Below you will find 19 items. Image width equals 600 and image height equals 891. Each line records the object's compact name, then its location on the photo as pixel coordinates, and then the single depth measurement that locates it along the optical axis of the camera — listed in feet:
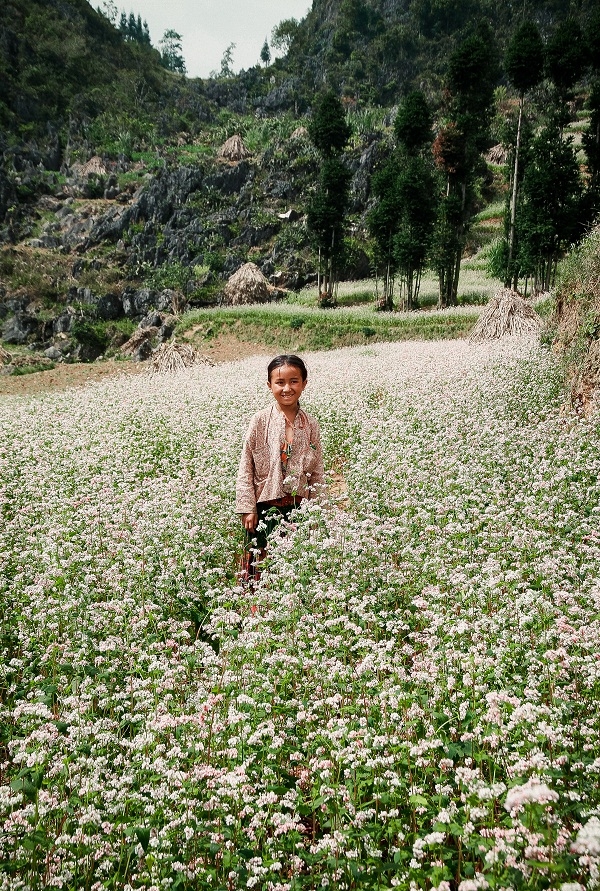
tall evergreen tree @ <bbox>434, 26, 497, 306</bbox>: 114.01
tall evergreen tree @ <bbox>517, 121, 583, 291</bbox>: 104.68
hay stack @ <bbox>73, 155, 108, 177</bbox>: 238.27
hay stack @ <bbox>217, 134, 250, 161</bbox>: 241.96
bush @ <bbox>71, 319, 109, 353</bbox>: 130.31
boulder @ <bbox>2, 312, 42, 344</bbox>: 142.10
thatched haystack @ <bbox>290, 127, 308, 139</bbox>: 245.04
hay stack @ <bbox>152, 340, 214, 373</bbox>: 79.78
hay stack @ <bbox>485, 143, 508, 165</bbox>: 241.14
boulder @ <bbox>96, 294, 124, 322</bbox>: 155.74
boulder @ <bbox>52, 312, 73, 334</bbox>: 141.49
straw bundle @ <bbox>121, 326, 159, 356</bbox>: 113.19
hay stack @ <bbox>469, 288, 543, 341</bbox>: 65.36
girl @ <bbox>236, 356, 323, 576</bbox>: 17.66
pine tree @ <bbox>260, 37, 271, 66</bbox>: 442.09
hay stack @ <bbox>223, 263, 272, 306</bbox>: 140.36
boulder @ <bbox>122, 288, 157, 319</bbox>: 155.43
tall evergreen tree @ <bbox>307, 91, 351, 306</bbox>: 136.36
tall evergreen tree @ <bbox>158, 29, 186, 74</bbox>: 458.91
